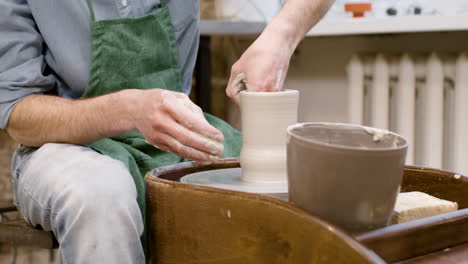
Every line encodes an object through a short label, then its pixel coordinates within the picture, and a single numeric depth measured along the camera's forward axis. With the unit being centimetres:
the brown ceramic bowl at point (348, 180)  127
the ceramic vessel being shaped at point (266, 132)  154
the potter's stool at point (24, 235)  171
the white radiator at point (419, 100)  277
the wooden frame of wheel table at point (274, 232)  125
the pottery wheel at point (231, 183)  152
